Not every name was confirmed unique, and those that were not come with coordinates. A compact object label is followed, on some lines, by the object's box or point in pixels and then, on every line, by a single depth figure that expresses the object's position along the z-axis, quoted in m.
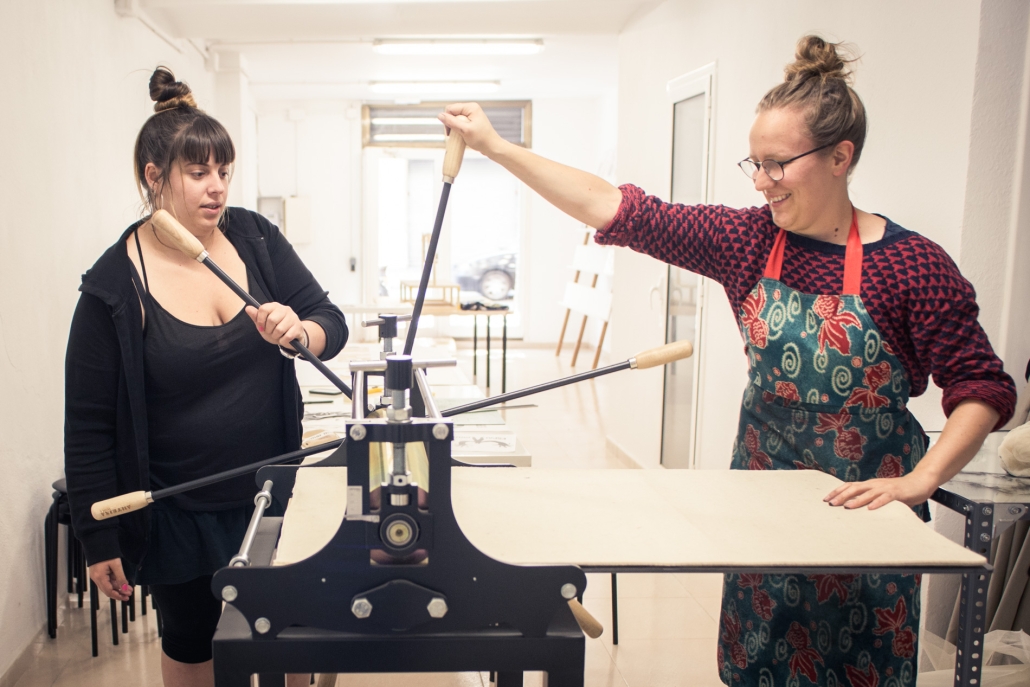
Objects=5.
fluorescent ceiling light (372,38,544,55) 5.71
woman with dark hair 1.49
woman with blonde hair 1.28
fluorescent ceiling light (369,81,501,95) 7.72
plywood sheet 1.06
